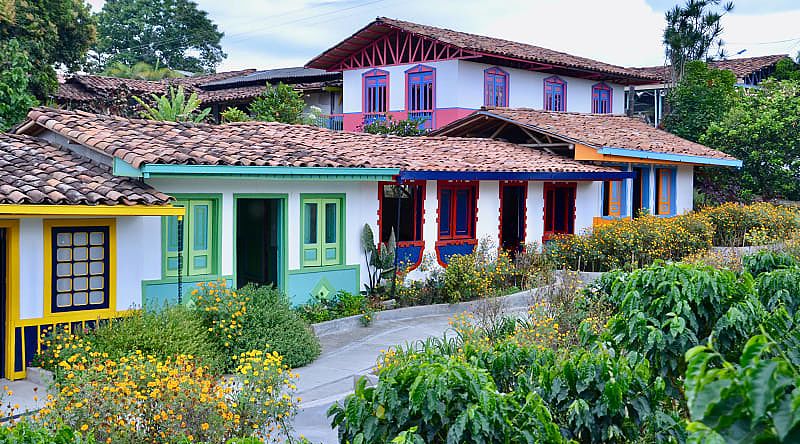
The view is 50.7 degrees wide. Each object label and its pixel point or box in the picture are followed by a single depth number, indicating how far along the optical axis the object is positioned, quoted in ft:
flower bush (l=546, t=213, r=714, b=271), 61.00
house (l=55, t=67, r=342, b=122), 104.37
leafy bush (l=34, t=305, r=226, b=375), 32.99
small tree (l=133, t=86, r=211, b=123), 70.03
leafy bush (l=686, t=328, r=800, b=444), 8.75
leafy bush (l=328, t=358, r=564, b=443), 15.20
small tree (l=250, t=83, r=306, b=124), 84.43
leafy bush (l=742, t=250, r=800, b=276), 30.27
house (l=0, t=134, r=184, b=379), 34.91
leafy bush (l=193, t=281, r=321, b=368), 36.86
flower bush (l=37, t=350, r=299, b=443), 21.98
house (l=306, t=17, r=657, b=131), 92.84
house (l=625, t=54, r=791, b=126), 129.80
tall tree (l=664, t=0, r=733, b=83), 120.06
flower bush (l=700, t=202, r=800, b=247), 71.15
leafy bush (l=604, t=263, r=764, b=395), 20.03
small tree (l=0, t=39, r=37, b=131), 76.59
